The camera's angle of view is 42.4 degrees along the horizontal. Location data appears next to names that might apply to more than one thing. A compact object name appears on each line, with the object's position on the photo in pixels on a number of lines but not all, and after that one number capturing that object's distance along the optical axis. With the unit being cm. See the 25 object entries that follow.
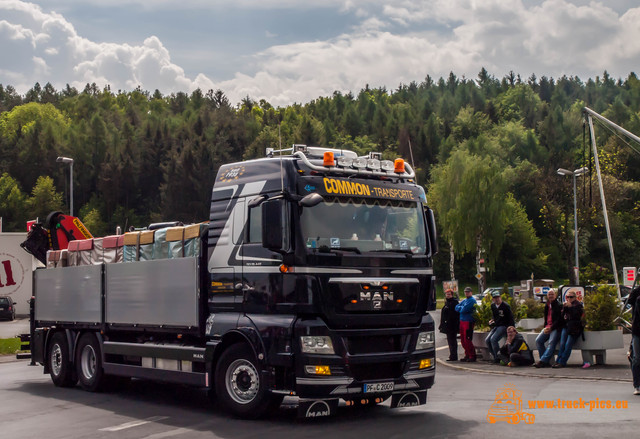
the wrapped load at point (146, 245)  1332
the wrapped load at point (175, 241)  1249
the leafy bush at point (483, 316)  2005
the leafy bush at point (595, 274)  3088
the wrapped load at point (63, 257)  1623
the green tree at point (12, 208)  10256
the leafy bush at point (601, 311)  1694
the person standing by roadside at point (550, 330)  1700
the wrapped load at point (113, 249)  1427
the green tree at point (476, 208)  7556
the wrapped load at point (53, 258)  1648
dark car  4622
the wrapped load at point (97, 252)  1491
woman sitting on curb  1747
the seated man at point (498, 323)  1816
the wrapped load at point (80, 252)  1530
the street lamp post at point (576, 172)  4798
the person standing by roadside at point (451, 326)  1956
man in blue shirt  1912
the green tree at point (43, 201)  10056
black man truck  1028
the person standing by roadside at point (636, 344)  1205
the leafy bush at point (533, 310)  2078
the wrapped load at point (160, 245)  1291
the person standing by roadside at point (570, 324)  1666
